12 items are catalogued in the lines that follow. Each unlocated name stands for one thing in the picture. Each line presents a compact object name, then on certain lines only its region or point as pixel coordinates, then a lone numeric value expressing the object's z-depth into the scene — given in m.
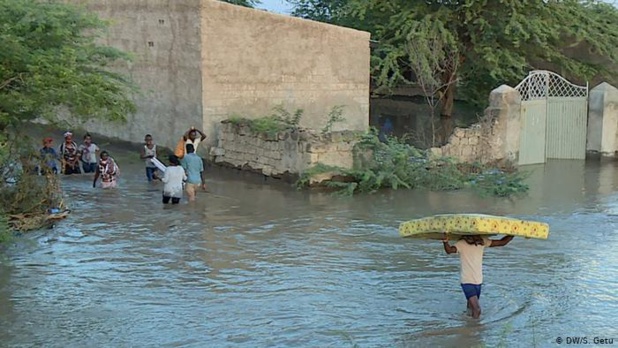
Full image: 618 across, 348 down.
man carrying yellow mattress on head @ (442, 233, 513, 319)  9.30
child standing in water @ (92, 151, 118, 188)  17.73
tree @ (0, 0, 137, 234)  12.45
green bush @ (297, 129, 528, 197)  18.22
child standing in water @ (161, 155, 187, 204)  15.93
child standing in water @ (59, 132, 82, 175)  19.59
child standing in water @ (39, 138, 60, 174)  14.20
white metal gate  22.12
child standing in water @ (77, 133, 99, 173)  19.78
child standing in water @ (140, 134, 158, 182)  18.20
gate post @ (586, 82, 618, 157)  23.22
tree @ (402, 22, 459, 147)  24.09
